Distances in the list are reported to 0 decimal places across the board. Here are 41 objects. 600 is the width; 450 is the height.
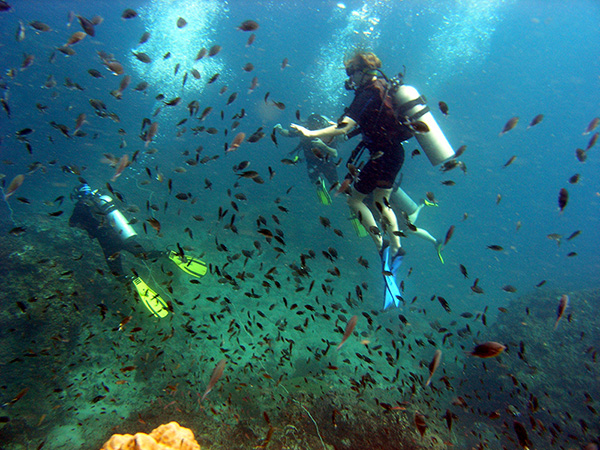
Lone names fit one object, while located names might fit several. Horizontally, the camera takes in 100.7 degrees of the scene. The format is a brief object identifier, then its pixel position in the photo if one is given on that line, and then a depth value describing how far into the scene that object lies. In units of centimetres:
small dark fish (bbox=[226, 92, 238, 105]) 505
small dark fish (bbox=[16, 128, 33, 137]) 429
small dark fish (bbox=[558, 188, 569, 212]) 315
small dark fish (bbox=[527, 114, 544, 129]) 424
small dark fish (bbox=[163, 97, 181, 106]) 458
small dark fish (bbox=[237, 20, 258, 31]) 433
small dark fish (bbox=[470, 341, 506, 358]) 212
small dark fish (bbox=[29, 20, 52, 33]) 455
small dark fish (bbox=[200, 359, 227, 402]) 199
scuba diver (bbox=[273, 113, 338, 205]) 804
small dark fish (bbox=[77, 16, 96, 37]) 417
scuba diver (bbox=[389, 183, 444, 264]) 598
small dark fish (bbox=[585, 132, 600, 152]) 399
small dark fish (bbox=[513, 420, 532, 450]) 259
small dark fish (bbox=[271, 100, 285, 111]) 488
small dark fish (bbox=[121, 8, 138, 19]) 472
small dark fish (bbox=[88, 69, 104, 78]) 465
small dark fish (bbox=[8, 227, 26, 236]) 438
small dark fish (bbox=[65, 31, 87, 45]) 432
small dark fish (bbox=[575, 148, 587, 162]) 424
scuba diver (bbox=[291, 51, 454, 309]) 377
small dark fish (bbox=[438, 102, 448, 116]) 374
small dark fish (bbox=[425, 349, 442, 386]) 227
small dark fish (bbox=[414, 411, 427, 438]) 293
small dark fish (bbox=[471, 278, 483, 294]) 443
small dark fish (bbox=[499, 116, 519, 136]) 397
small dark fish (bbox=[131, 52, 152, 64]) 489
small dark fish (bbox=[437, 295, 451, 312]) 395
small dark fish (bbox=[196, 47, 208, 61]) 520
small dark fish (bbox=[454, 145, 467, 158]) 378
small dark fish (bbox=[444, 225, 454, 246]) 359
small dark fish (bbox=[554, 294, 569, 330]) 282
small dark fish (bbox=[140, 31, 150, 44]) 534
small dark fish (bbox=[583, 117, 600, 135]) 425
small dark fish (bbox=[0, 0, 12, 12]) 398
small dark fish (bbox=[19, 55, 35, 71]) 510
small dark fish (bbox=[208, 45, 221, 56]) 500
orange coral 285
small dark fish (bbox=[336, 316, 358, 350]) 242
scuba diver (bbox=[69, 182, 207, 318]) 683
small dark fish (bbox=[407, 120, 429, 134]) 343
